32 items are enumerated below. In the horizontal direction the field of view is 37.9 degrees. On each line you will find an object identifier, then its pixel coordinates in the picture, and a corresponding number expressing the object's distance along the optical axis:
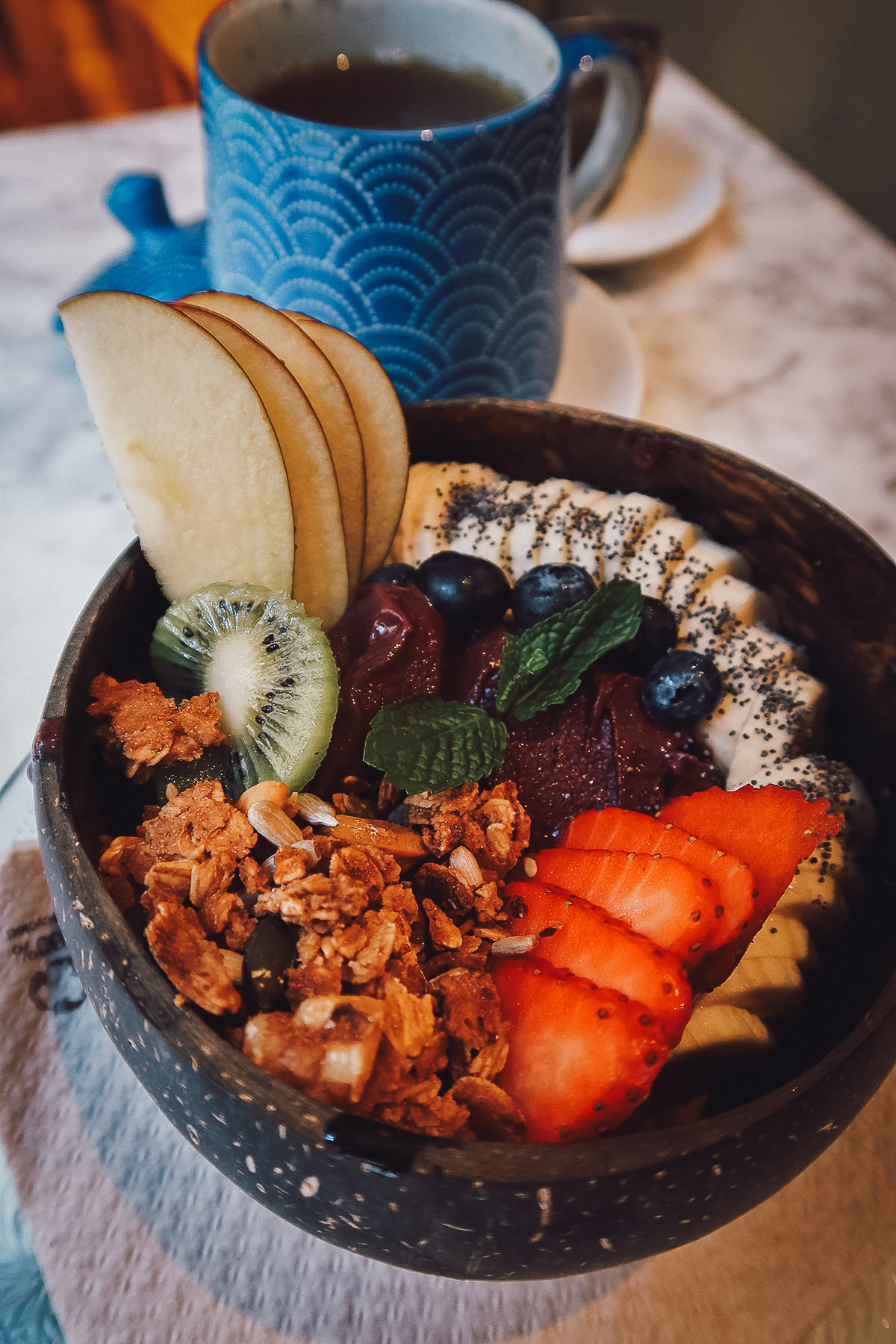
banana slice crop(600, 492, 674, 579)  0.24
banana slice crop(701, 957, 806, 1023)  0.19
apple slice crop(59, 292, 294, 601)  0.21
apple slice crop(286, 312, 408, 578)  0.23
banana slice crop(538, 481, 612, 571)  0.24
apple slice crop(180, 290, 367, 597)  0.23
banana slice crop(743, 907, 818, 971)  0.20
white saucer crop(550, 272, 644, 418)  0.31
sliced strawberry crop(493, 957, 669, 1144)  0.17
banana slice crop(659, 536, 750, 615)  0.24
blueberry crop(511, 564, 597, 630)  0.23
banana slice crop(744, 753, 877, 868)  0.21
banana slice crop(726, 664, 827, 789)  0.22
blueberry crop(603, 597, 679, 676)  0.23
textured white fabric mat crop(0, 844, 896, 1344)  0.18
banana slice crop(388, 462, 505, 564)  0.25
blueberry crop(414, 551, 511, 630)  0.23
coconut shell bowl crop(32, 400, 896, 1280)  0.16
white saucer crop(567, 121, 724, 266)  0.35
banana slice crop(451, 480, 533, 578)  0.25
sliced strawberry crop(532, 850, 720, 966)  0.19
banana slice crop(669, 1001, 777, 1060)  0.19
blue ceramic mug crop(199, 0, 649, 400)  0.24
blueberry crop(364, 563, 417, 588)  0.24
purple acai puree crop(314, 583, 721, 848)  0.22
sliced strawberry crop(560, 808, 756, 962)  0.19
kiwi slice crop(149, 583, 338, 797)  0.20
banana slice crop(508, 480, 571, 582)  0.25
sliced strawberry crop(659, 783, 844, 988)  0.19
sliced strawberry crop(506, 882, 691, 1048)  0.18
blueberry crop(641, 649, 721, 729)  0.23
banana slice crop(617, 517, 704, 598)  0.24
